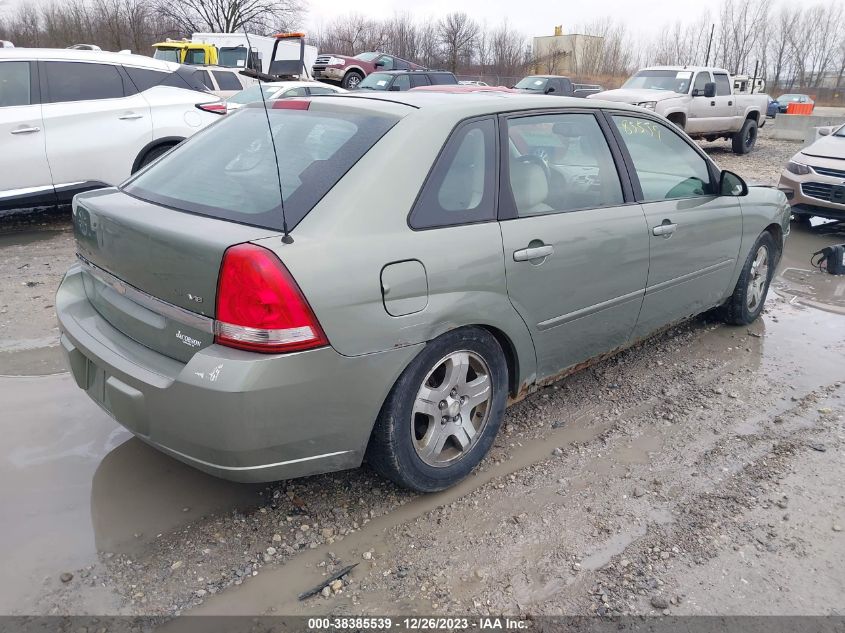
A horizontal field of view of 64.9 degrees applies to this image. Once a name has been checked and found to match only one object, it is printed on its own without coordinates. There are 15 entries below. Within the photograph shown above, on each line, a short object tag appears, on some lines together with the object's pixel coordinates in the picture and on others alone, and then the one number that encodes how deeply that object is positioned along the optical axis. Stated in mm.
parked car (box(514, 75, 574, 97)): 20812
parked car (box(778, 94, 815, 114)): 33156
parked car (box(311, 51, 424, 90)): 25047
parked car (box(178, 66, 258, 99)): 13203
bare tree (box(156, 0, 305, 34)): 43500
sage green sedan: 2277
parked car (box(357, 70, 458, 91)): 17688
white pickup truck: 14133
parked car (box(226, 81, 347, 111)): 11727
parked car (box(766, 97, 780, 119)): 31516
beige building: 56250
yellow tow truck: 21266
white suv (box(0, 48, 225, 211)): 6531
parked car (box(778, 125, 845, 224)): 7953
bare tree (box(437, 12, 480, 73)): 50531
